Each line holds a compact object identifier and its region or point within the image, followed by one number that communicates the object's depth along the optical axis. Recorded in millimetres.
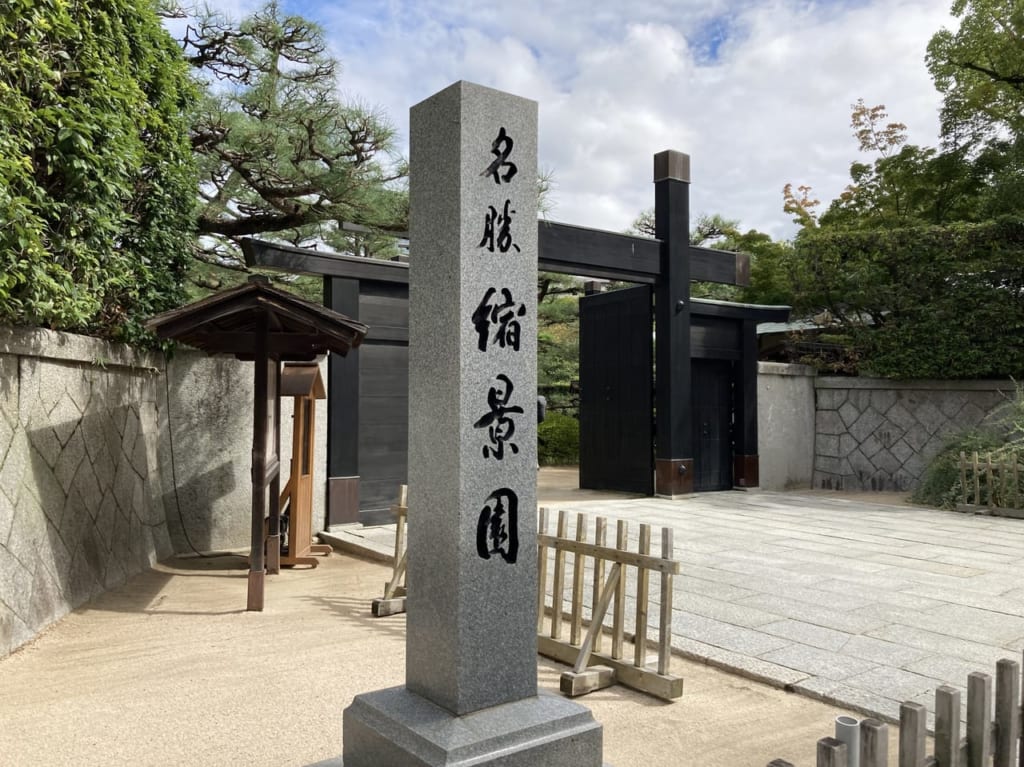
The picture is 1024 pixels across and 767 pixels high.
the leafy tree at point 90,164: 4566
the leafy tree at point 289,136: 8836
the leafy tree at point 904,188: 17062
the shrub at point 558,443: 18844
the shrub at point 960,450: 10453
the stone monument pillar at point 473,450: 2723
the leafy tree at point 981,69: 15617
